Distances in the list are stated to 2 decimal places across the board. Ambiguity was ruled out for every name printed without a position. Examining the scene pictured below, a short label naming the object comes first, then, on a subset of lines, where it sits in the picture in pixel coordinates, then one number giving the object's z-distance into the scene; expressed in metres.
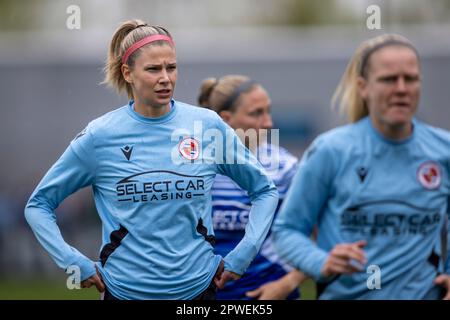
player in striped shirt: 11.77
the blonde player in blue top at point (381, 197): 9.82
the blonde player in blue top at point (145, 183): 8.41
